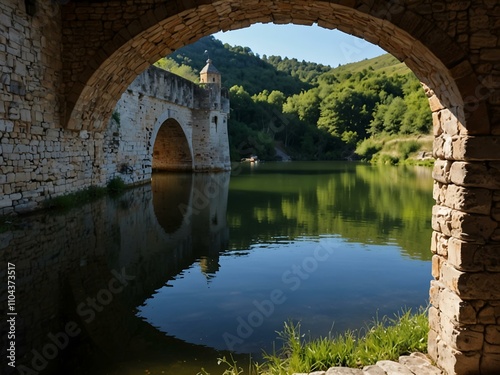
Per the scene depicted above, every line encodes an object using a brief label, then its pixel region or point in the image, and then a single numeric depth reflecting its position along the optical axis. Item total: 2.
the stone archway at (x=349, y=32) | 3.29
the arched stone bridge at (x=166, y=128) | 14.31
